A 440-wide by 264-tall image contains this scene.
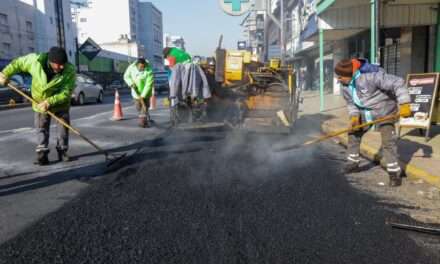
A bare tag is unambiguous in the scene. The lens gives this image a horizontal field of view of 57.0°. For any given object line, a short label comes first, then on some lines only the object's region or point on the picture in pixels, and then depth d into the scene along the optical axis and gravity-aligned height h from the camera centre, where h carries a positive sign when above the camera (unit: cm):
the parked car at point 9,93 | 1942 -22
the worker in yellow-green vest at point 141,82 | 977 +8
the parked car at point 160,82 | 2830 +18
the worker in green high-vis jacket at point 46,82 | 561 +7
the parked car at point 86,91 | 1844 -24
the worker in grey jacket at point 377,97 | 486 -23
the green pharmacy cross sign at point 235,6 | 1576 +298
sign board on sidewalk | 743 -40
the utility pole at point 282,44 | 1922 +180
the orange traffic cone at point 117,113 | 1172 -79
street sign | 3422 +314
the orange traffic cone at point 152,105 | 1595 -79
